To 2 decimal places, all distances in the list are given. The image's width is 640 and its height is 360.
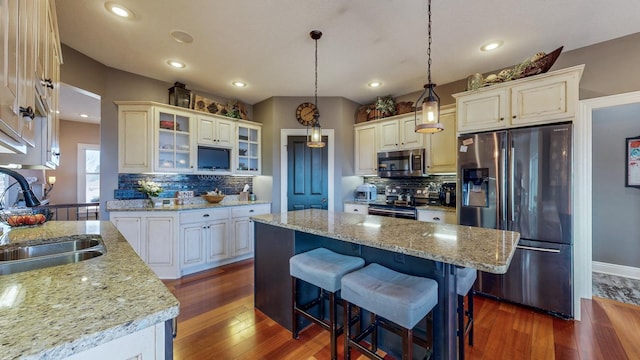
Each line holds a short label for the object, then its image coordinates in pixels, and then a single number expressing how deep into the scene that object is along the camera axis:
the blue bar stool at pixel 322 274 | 1.71
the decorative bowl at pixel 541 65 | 2.42
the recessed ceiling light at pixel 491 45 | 2.64
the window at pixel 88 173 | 6.11
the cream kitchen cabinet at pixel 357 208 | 4.04
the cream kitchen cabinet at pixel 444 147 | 3.39
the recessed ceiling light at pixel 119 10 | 2.10
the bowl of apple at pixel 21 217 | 1.86
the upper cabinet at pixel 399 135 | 3.77
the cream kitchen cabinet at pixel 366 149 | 4.25
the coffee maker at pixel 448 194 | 3.63
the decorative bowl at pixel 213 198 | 3.81
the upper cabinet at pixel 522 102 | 2.36
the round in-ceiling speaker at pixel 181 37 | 2.48
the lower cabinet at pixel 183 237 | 3.17
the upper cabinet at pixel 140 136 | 3.33
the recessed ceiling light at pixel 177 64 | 3.09
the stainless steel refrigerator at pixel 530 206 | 2.33
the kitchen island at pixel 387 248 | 1.30
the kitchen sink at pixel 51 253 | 1.28
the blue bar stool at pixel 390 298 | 1.30
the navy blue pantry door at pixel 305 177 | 4.27
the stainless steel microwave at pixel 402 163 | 3.68
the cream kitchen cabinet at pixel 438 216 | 3.19
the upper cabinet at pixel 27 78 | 0.74
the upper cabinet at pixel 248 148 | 4.27
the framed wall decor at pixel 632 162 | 3.22
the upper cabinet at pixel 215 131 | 3.82
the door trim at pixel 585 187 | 2.46
